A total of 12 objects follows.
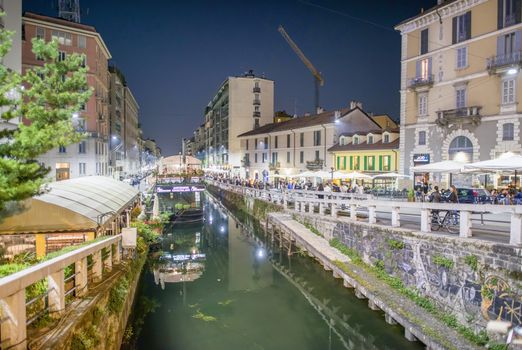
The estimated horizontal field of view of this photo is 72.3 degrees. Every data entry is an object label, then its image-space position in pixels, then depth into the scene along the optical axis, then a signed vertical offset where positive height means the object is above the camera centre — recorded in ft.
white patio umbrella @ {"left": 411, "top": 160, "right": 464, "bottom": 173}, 55.83 +0.19
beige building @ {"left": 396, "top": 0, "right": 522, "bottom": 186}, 81.20 +21.80
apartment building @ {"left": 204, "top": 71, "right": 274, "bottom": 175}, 235.61 +40.24
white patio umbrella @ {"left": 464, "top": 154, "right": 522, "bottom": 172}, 41.65 +0.51
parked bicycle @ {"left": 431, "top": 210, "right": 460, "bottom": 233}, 40.94 -6.47
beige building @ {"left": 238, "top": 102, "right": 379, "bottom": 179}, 141.18 +12.35
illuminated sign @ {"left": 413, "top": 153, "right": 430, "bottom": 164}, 99.12 +2.82
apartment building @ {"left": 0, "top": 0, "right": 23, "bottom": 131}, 79.46 +33.12
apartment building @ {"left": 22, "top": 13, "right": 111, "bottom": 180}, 131.85 +37.48
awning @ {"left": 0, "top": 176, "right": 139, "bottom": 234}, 31.78 -4.29
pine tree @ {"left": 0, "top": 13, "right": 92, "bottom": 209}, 24.53 +3.91
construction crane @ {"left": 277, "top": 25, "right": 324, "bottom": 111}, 309.63 +92.48
